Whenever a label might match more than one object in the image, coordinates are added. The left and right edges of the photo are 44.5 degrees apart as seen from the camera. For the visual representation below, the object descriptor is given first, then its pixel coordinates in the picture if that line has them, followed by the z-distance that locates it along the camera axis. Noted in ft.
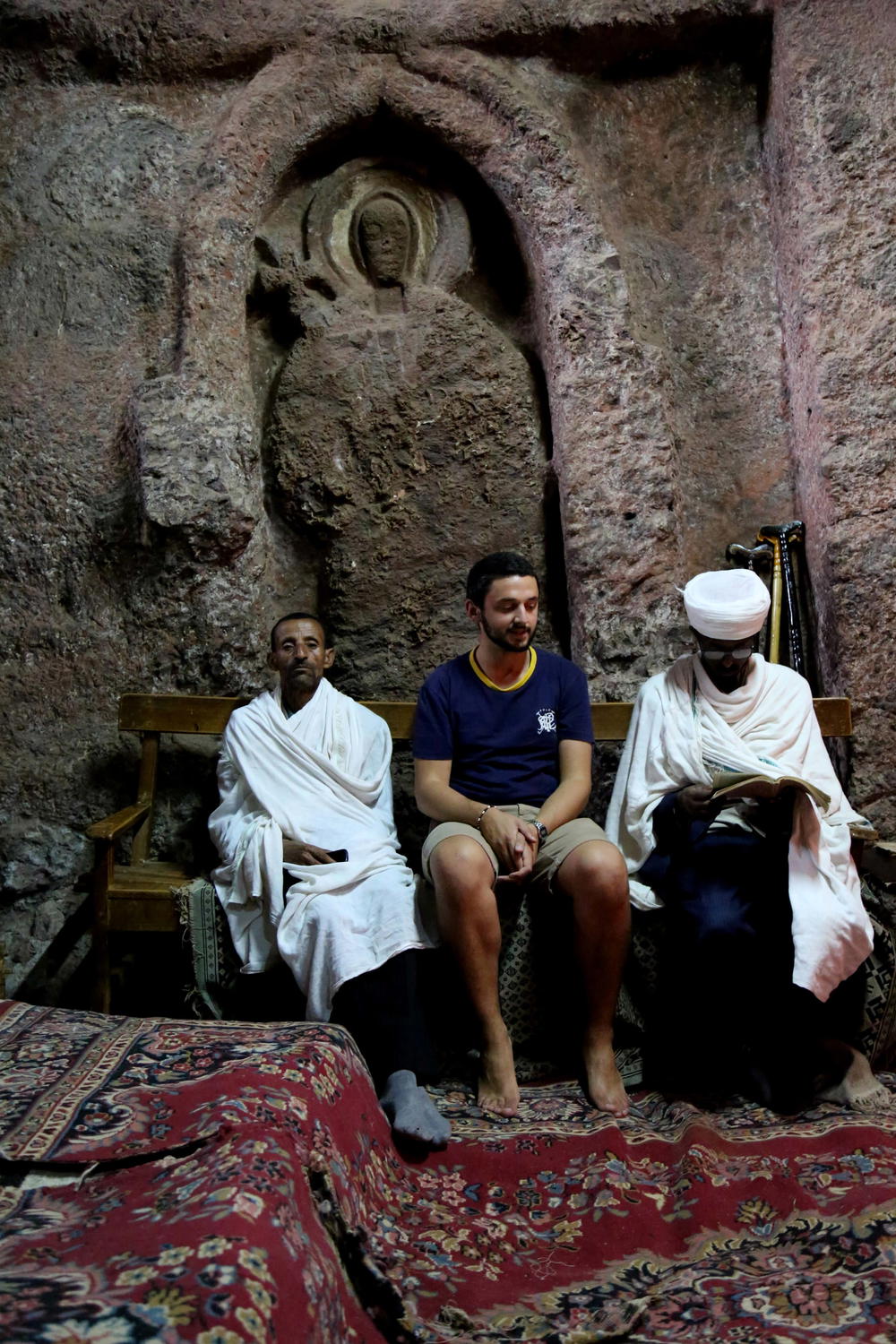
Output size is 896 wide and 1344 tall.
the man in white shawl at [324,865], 10.12
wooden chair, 13.16
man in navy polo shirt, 10.19
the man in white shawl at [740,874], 10.15
